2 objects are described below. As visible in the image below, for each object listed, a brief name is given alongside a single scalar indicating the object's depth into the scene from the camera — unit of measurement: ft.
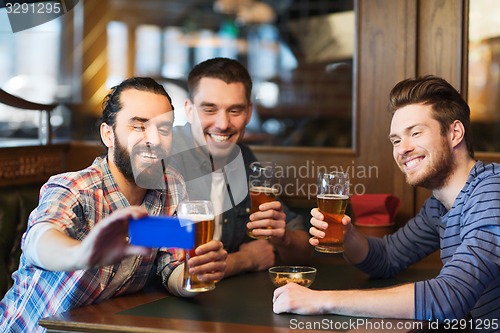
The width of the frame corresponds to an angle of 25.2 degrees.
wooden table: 6.99
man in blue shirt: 7.24
